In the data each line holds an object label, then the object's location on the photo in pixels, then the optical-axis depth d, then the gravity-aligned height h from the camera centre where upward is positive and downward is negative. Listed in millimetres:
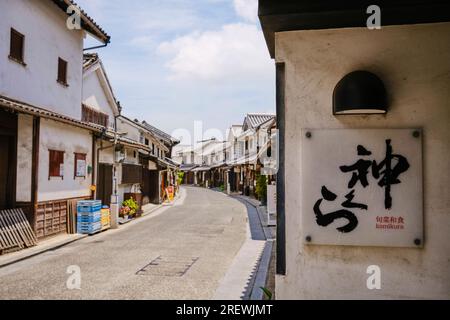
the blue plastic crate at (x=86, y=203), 15883 -1035
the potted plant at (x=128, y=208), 20672 -1630
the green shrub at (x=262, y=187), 26564 -653
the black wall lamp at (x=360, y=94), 3711 +790
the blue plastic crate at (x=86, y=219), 15641 -1651
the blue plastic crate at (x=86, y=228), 15602 -1995
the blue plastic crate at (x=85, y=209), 15768 -1264
